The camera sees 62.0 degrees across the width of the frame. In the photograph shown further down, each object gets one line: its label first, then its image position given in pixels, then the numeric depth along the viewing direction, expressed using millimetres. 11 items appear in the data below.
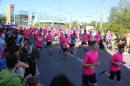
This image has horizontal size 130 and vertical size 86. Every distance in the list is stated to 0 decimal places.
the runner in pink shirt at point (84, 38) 9141
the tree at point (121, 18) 14867
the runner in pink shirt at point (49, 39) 8488
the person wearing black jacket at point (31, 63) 2895
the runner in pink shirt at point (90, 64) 2918
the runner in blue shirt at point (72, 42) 7935
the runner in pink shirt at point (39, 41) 7417
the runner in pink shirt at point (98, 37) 9009
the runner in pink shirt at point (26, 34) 9451
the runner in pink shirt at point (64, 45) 6844
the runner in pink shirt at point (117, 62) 3503
